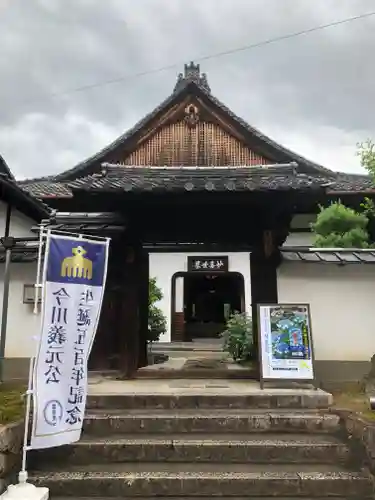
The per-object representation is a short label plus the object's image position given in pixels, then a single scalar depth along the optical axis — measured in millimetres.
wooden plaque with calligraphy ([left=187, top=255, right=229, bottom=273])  15828
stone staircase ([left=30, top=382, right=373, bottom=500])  4012
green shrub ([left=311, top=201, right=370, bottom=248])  8977
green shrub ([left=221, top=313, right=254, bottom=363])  8656
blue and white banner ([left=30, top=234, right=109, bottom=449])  3938
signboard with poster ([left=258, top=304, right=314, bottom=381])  5859
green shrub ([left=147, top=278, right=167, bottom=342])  12789
